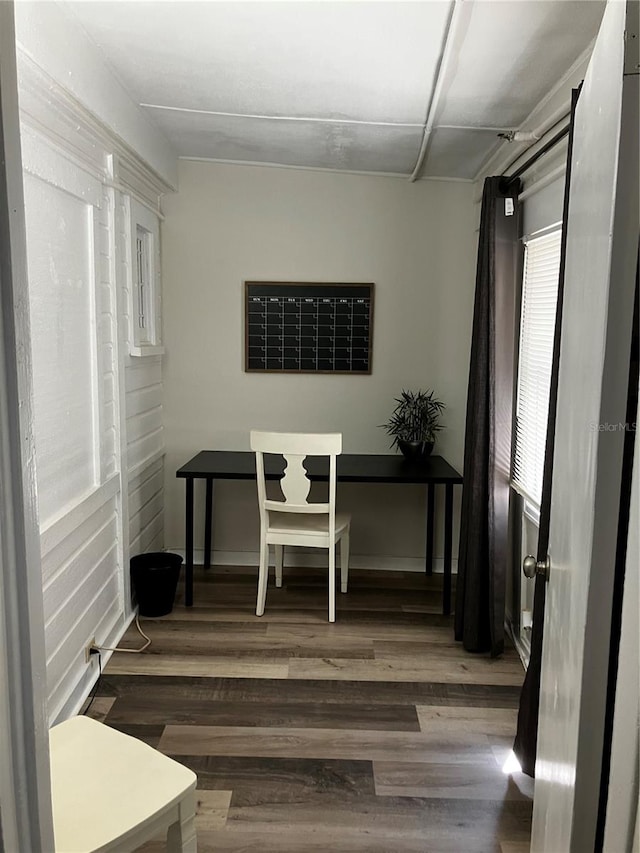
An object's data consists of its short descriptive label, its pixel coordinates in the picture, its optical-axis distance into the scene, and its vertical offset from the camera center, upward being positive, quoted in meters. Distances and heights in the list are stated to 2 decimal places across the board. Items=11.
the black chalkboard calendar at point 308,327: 4.23 +0.02
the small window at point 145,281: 3.60 +0.26
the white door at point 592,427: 0.99 -0.15
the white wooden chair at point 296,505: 3.39 -0.87
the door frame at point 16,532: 0.77 -0.23
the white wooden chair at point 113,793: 1.35 -0.96
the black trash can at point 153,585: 3.50 -1.29
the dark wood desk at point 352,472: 3.68 -0.75
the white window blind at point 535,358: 2.91 -0.10
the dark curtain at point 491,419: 3.14 -0.38
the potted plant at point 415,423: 4.14 -0.54
